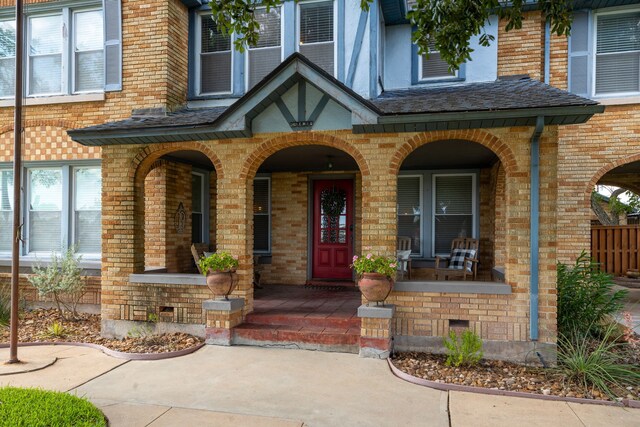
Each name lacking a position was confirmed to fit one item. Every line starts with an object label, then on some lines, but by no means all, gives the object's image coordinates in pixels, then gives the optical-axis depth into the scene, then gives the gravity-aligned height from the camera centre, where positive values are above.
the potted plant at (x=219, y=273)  5.91 -0.85
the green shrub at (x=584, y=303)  5.85 -1.29
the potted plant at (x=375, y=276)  5.41 -0.81
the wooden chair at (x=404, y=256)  8.09 -0.81
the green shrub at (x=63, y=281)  7.33 -1.22
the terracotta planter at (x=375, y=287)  5.40 -0.95
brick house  5.48 +1.08
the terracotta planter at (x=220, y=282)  5.91 -0.98
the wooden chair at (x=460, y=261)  7.79 -0.94
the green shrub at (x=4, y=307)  7.17 -1.69
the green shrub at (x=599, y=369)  4.55 -1.79
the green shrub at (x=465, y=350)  5.11 -1.70
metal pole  5.25 +0.16
